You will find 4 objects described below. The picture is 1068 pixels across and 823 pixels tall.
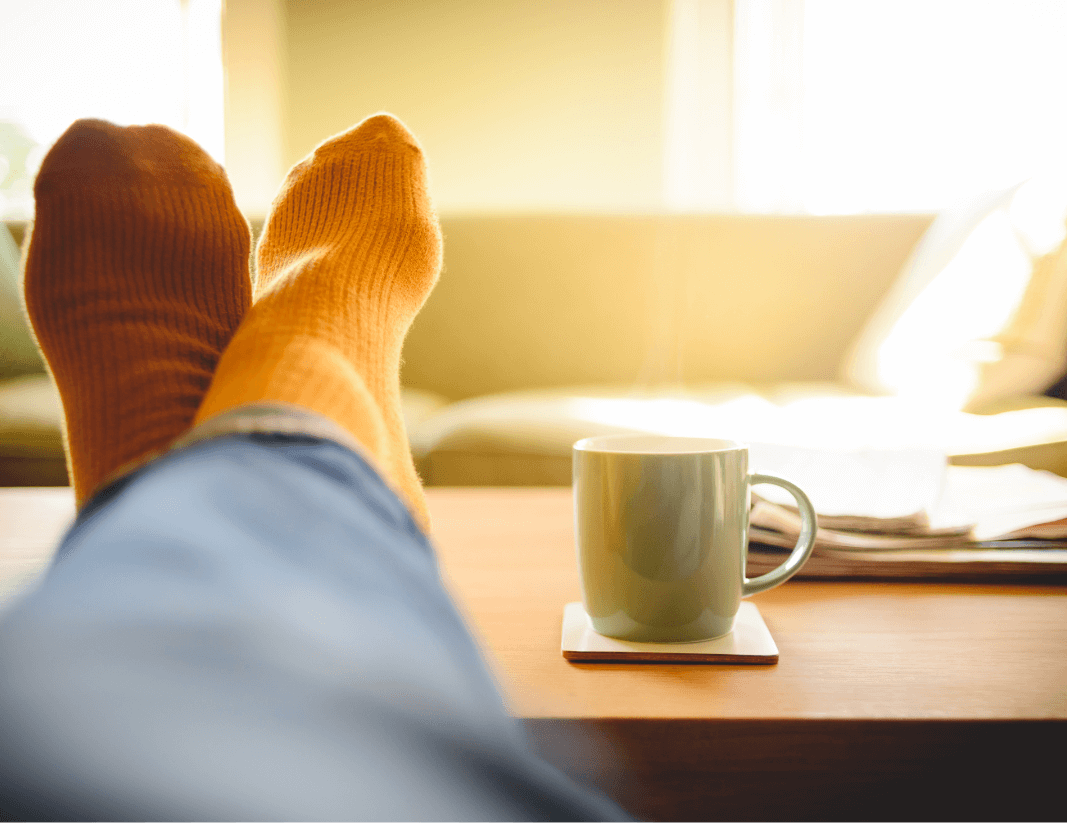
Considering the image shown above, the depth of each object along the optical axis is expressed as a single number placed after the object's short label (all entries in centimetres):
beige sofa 151
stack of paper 47
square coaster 35
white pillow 113
